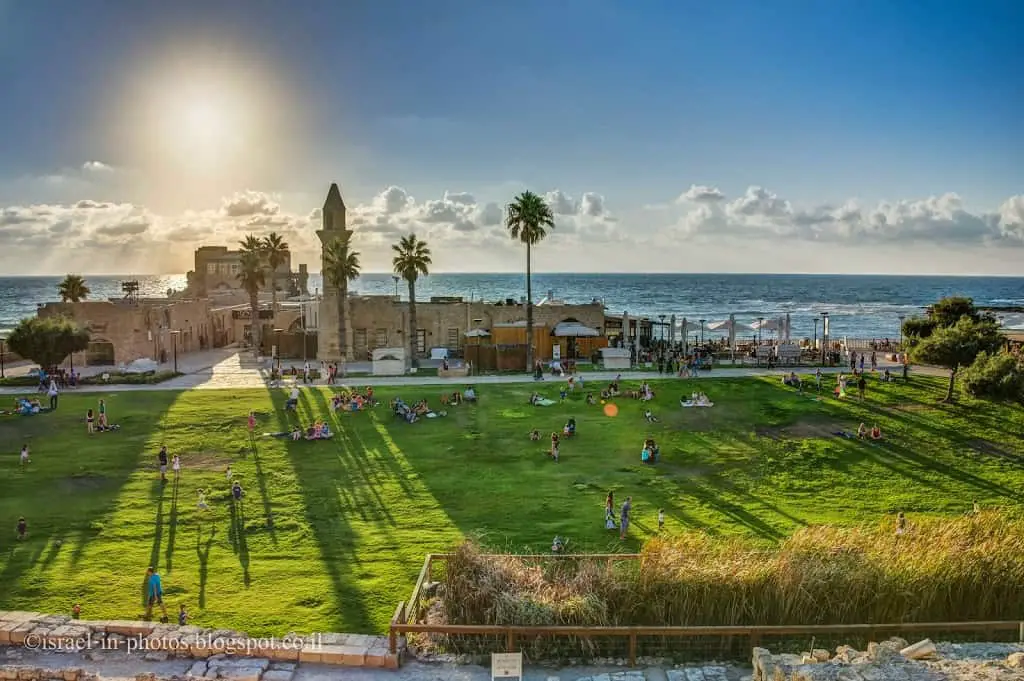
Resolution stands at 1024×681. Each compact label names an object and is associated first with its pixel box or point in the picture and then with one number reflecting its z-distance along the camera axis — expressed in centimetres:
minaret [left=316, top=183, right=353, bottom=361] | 5138
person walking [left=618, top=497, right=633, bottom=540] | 2075
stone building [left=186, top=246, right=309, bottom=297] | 8612
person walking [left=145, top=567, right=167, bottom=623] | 1580
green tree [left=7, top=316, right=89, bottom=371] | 4247
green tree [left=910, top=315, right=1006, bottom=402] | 3572
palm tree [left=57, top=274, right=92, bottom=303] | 6088
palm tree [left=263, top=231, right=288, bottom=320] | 5828
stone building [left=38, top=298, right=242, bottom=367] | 4981
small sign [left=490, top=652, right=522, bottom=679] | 1186
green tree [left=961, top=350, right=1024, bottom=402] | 3138
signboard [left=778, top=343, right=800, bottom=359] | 4703
